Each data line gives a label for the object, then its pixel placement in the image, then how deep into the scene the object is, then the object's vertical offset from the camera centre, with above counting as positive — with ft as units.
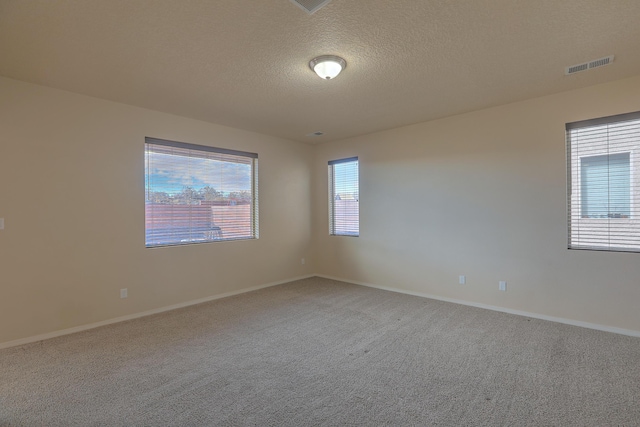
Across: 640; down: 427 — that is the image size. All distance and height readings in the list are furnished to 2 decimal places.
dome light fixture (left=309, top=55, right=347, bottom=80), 8.69 +4.35
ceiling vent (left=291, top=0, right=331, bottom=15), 6.29 +4.40
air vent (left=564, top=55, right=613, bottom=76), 9.05 +4.53
